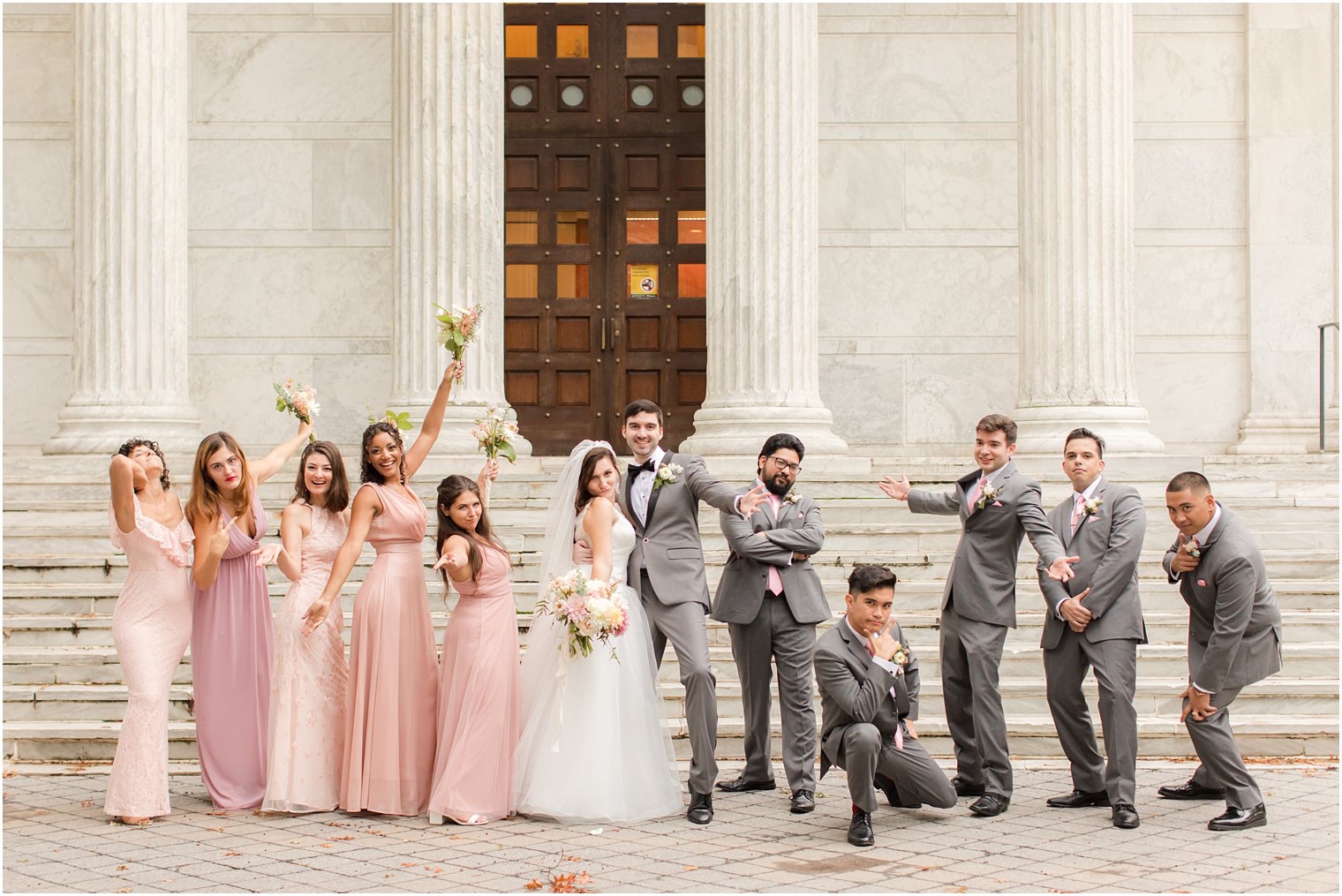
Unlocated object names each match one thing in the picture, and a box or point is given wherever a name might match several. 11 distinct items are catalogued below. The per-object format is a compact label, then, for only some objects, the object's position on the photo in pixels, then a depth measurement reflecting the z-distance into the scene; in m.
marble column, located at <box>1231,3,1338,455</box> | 16.11
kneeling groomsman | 7.41
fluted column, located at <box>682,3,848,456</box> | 13.20
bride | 7.79
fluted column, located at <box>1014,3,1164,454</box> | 13.49
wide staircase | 9.48
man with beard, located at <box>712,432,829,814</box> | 8.27
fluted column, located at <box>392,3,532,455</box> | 13.38
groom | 8.23
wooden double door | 16.61
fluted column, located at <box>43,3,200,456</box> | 13.38
